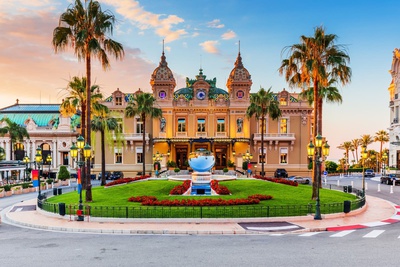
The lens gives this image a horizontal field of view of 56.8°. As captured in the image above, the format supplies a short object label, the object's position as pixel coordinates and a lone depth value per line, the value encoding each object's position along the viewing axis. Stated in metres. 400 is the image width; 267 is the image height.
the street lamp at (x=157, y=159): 57.64
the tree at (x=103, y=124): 44.18
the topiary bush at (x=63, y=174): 56.66
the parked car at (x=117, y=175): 61.17
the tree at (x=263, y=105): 51.31
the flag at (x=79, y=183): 24.07
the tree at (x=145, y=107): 50.50
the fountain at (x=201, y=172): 31.95
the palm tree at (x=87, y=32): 28.55
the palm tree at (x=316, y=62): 29.24
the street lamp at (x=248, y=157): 53.83
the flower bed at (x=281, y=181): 37.72
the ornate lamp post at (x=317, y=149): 23.11
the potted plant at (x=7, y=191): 42.62
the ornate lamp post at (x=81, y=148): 24.69
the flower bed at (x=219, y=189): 31.71
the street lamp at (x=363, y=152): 30.81
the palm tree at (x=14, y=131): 62.22
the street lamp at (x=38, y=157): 35.05
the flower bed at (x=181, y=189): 31.76
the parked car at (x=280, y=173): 60.42
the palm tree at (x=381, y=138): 107.31
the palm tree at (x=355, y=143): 118.21
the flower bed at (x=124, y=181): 39.31
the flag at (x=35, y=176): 32.53
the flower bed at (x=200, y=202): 25.67
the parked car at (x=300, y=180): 50.41
